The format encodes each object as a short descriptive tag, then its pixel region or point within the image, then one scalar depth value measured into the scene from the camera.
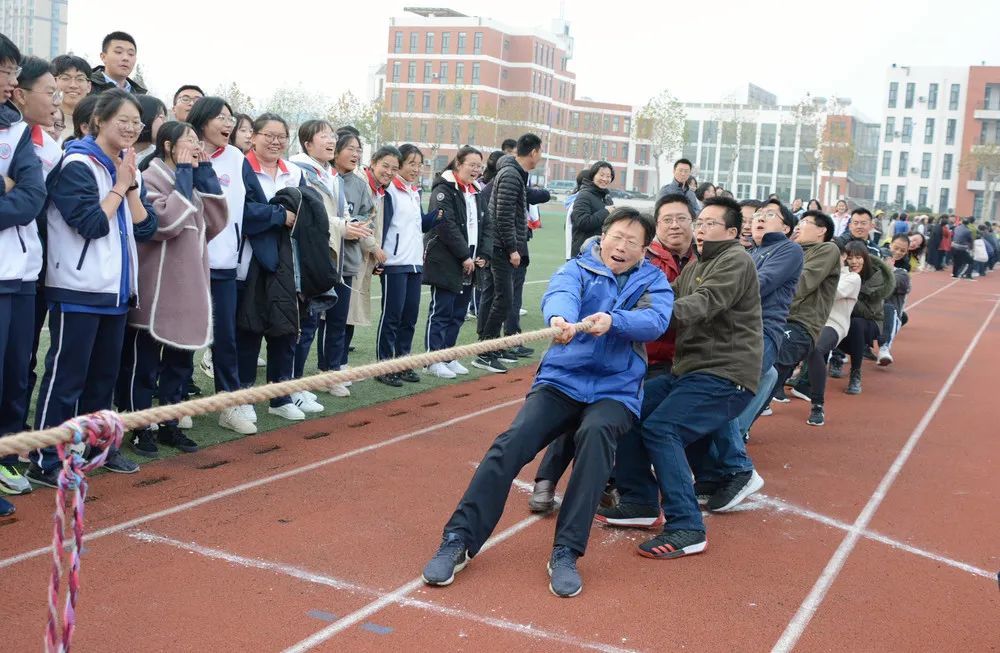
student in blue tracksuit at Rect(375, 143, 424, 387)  8.31
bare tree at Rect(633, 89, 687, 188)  82.44
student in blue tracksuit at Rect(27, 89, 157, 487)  5.00
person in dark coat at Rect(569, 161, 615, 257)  10.05
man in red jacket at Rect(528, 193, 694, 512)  5.54
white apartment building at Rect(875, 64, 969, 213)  86.06
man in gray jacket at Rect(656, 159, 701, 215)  12.16
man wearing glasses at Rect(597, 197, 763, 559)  5.15
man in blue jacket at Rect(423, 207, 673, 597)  4.54
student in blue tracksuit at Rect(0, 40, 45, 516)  4.65
